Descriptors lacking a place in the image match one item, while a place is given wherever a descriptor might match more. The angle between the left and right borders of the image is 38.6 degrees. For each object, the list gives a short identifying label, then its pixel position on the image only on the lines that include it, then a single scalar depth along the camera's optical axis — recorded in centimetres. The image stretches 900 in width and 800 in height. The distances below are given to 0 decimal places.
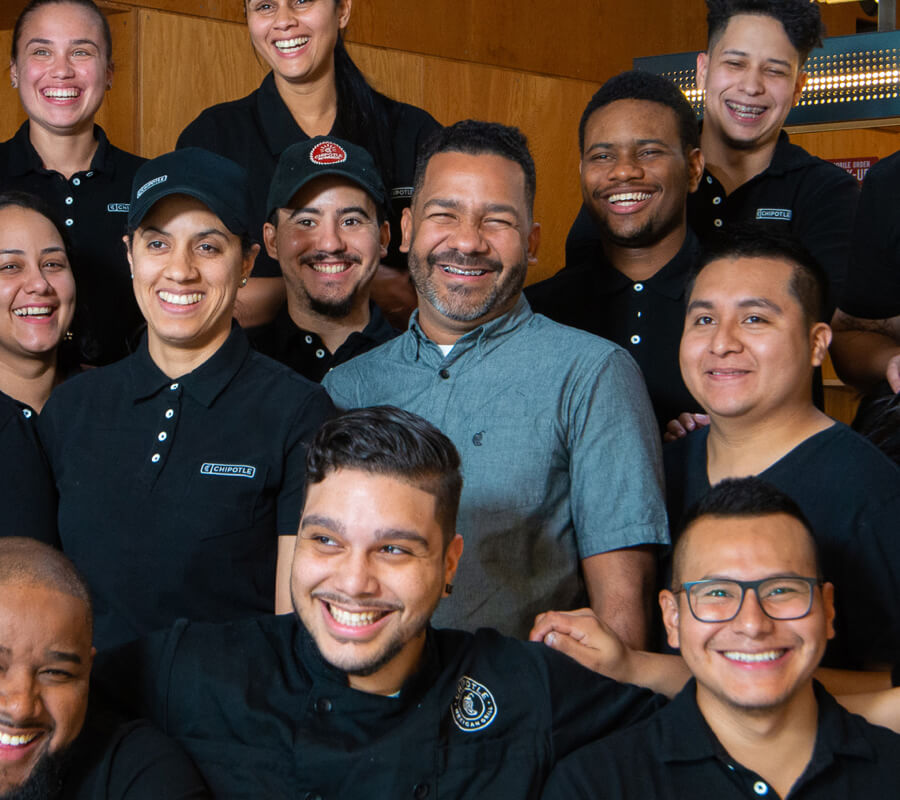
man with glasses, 175
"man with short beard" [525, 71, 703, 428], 283
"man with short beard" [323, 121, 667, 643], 218
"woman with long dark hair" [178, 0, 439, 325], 302
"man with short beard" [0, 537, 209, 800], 167
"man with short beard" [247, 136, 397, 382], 278
